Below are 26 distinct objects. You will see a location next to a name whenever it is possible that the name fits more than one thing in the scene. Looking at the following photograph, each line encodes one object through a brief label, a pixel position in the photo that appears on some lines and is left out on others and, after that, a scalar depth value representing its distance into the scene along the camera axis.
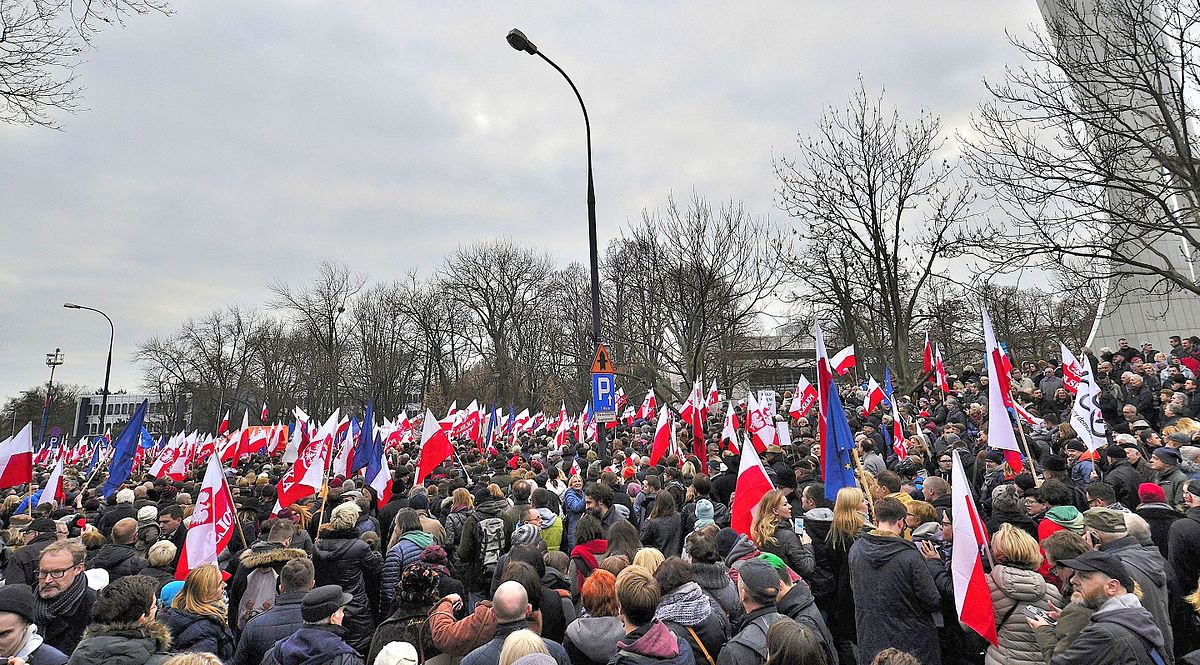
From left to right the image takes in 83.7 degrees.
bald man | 3.60
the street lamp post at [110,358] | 29.78
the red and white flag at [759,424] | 12.05
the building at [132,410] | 39.51
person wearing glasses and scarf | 4.66
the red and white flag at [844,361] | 11.23
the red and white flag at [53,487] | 10.27
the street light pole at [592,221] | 12.01
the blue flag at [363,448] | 11.13
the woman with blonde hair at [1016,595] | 3.92
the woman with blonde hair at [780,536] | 5.19
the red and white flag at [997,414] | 6.33
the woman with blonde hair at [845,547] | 5.34
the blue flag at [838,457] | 6.95
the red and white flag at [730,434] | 11.15
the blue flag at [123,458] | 12.13
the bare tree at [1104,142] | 15.12
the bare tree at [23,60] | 6.98
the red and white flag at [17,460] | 9.91
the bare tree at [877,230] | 24.62
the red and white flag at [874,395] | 15.84
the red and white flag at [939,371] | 15.70
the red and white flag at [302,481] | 9.58
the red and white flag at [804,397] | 16.44
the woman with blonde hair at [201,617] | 4.14
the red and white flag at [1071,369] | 11.73
